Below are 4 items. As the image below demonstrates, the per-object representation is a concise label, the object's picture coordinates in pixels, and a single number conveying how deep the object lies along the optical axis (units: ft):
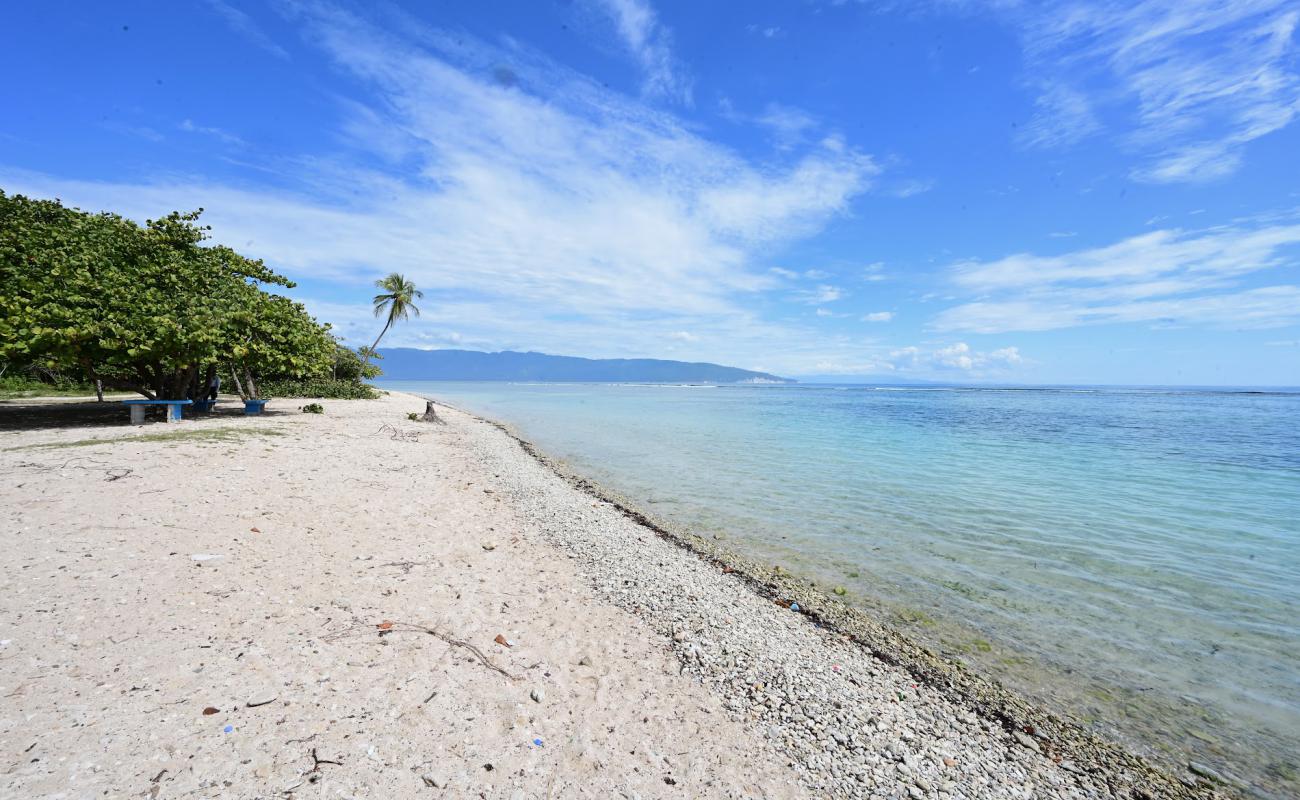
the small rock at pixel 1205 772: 15.33
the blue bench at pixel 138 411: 55.42
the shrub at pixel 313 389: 124.77
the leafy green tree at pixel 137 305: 49.52
